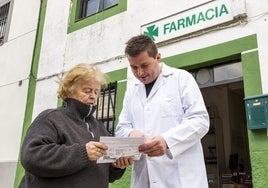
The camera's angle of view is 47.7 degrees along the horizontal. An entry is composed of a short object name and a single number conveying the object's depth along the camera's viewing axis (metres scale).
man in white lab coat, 2.04
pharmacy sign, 4.11
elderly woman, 1.78
